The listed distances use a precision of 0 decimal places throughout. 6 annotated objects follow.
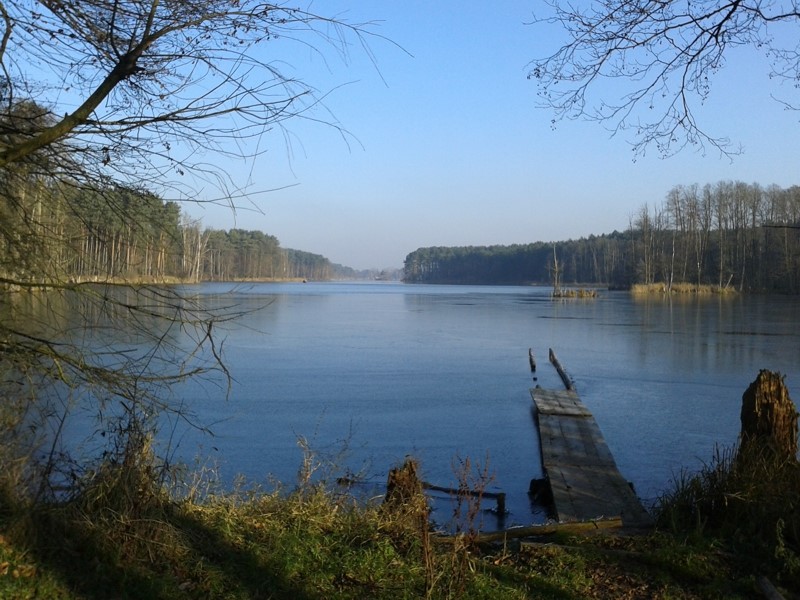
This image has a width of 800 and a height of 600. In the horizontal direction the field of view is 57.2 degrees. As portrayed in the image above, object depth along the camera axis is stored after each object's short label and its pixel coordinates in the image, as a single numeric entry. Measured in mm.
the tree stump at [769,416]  6020
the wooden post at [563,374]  18095
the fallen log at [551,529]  6102
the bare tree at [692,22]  4378
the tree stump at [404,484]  6191
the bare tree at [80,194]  3367
